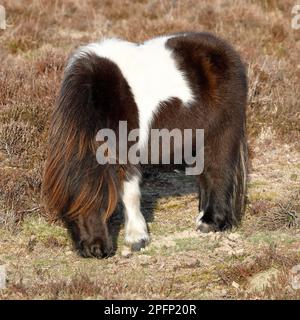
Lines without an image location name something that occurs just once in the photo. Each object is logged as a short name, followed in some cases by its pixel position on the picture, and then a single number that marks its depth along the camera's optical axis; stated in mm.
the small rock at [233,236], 9863
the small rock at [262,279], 8359
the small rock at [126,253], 9178
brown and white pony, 8586
